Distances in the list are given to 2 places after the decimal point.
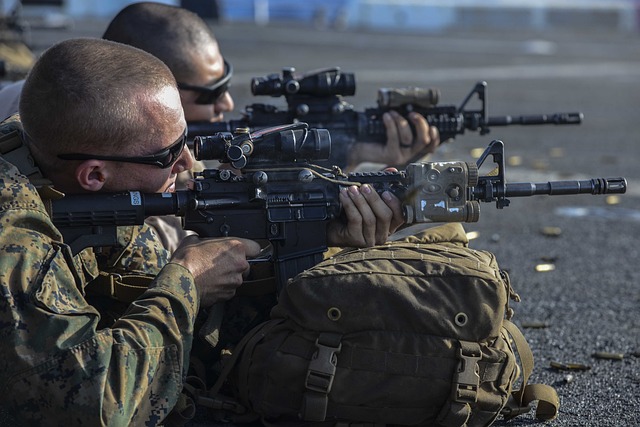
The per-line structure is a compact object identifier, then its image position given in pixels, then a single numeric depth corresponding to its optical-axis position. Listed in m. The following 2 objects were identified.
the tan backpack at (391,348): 7.12
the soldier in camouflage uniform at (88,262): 6.16
